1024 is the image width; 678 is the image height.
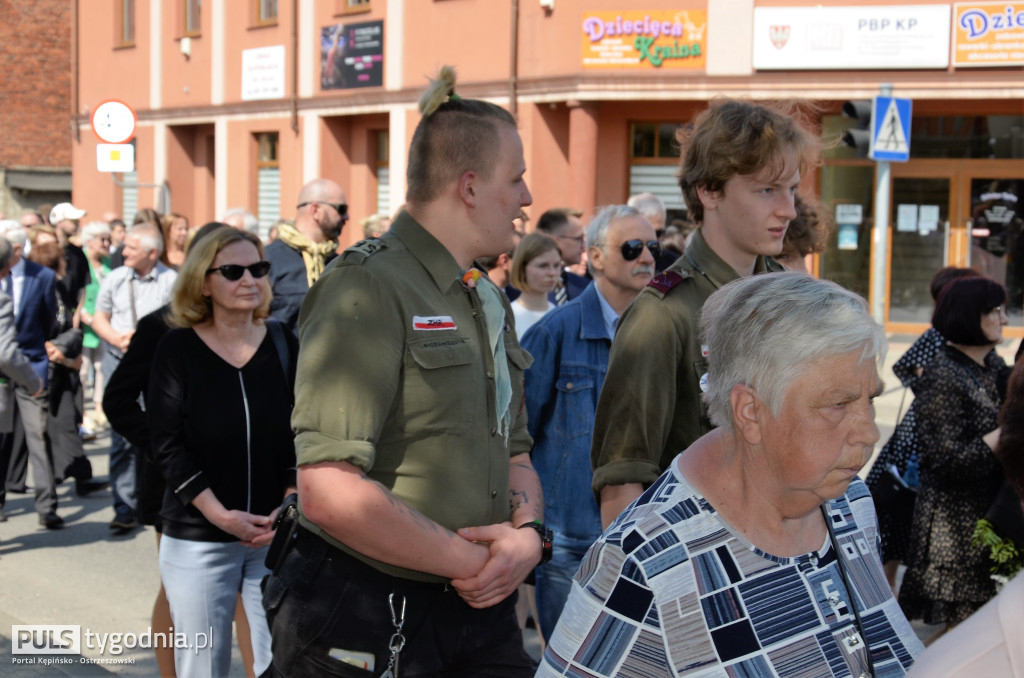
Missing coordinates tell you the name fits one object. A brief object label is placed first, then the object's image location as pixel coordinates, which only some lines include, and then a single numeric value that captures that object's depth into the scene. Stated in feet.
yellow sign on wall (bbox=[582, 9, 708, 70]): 59.52
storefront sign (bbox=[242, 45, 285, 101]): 77.97
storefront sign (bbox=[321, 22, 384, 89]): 71.26
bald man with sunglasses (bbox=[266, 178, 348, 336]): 24.23
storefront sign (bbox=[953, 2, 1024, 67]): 54.80
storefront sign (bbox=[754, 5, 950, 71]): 55.83
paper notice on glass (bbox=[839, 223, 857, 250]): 61.36
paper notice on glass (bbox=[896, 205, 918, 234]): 60.64
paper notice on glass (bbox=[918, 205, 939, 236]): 60.13
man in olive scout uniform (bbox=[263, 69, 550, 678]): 8.51
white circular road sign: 43.24
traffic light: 34.94
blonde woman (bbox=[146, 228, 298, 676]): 13.73
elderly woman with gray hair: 6.61
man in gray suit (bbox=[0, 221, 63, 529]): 27.35
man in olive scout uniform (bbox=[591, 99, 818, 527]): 9.57
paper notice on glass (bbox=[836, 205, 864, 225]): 61.16
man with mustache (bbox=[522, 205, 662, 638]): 15.19
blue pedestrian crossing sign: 34.09
